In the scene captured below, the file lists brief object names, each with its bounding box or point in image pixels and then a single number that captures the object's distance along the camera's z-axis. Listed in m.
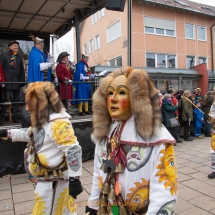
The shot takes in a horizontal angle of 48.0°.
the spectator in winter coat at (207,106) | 9.52
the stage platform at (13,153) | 5.00
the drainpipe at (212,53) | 21.94
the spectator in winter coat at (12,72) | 5.68
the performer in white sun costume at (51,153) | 2.44
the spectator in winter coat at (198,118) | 9.10
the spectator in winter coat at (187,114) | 8.55
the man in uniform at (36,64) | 5.68
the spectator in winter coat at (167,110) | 7.74
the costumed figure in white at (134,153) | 1.57
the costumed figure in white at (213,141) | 4.92
